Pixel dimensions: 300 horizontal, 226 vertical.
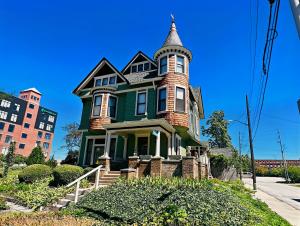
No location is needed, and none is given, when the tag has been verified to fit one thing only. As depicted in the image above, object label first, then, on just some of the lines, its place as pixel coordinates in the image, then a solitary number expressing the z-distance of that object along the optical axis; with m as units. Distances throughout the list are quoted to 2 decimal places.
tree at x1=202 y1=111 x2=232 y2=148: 60.19
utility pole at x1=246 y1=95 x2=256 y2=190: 18.77
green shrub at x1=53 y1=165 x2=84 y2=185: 13.55
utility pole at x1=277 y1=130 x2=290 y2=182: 49.40
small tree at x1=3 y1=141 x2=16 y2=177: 17.88
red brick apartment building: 61.88
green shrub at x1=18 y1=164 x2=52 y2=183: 14.38
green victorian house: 15.95
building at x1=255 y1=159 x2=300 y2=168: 90.54
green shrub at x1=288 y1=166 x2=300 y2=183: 48.22
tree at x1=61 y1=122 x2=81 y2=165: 42.12
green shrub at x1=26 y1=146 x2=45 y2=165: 27.30
